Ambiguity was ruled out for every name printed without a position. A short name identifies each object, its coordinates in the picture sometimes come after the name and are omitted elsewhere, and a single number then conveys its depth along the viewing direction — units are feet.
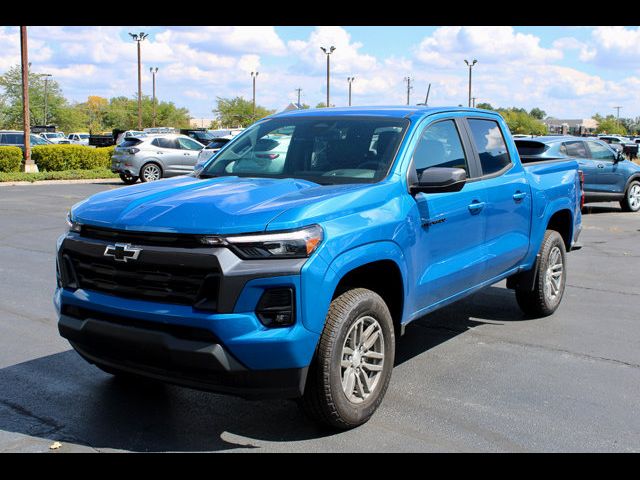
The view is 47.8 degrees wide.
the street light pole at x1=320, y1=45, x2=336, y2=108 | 162.25
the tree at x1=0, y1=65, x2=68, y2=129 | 283.59
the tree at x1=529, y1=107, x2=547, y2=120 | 528.17
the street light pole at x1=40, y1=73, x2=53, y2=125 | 274.75
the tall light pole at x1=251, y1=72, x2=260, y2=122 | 268.74
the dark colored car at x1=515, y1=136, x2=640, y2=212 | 53.98
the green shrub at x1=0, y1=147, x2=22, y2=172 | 85.30
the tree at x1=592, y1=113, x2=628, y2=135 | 401.08
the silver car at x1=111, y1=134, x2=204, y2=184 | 75.15
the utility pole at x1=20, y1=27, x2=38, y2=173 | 88.13
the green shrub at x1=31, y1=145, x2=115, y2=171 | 90.27
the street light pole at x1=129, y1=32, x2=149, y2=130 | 162.50
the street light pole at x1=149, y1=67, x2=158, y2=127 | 246.88
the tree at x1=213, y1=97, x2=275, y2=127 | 338.13
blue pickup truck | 12.20
